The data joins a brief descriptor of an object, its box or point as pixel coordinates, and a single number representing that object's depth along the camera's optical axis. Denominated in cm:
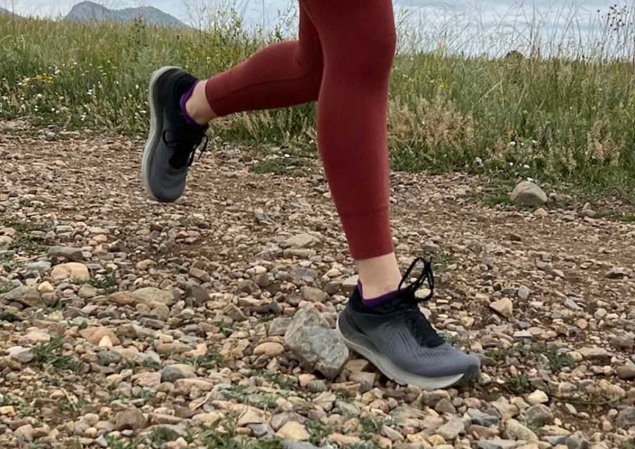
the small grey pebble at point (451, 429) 165
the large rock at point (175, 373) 181
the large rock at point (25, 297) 222
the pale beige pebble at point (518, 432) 168
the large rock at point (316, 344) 191
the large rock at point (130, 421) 156
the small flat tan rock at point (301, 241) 288
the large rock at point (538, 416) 176
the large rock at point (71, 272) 245
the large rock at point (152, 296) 229
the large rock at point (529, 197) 374
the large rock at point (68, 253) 263
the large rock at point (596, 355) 210
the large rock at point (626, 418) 178
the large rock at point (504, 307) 236
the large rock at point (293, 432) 157
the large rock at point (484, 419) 173
